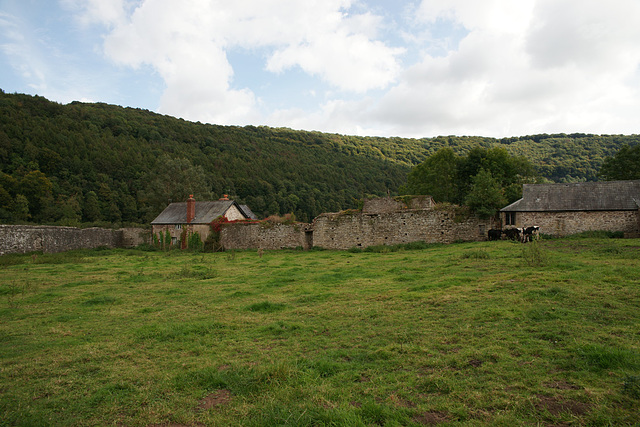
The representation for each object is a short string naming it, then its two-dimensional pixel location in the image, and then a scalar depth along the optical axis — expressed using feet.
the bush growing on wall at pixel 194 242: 101.55
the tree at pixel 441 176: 139.33
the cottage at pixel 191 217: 105.29
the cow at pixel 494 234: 66.09
